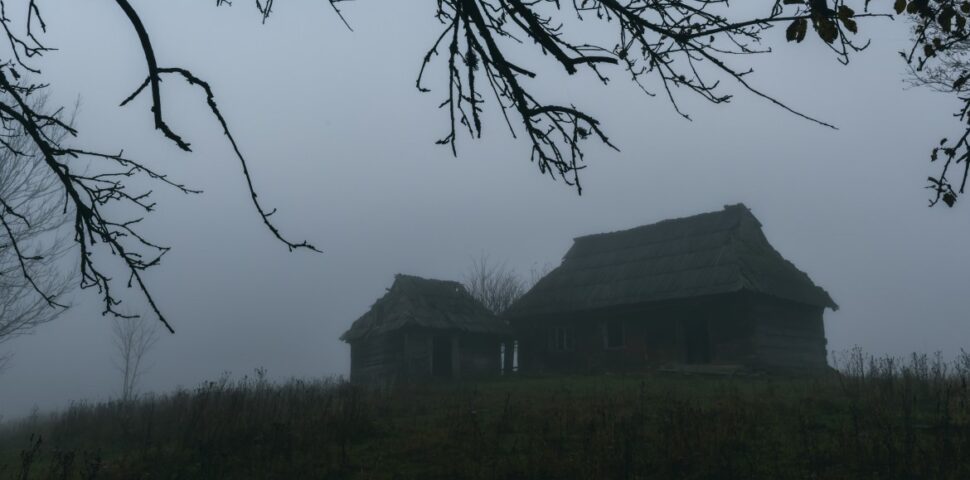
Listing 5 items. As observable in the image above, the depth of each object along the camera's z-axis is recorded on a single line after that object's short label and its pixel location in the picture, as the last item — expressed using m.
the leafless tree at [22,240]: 15.37
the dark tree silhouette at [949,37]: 3.74
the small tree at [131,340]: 45.66
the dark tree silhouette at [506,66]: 3.52
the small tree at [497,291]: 50.38
